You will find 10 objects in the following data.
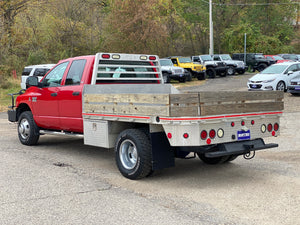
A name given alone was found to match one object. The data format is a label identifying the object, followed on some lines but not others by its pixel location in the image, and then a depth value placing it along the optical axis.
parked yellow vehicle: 32.50
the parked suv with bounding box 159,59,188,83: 29.62
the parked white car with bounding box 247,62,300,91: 21.80
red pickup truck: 5.93
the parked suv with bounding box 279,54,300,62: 43.46
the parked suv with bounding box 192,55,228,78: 35.16
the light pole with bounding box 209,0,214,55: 41.29
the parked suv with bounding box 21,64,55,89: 23.47
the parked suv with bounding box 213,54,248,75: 36.72
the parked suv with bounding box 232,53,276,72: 40.38
